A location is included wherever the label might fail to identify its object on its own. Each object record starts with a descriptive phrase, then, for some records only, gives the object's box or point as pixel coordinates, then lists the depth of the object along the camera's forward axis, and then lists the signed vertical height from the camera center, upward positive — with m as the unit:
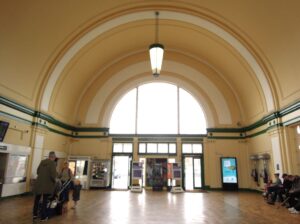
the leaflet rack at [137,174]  12.25 -0.39
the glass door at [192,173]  12.88 -0.31
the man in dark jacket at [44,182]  4.78 -0.35
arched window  13.77 +3.28
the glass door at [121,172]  13.08 -0.32
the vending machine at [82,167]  12.41 -0.07
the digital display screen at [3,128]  7.88 +1.23
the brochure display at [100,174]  12.51 -0.43
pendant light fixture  6.15 +2.96
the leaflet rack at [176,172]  12.13 -0.27
